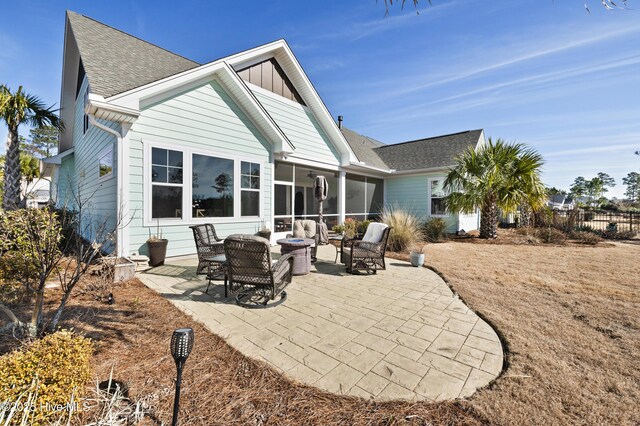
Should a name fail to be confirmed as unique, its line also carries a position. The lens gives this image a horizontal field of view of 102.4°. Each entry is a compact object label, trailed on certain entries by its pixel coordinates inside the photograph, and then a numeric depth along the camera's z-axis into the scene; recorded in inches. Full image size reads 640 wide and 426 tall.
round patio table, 227.1
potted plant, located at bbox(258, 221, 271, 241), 340.2
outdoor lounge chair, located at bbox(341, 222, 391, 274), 238.2
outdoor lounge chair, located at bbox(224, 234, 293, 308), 149.2
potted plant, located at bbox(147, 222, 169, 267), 244.1
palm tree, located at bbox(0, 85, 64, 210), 316.2
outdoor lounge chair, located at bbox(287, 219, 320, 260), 301.8
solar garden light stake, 65.7
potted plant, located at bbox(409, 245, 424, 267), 266.1
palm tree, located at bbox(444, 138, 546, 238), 418.9
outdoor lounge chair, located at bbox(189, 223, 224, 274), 214.2
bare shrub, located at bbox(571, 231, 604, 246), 424.2
